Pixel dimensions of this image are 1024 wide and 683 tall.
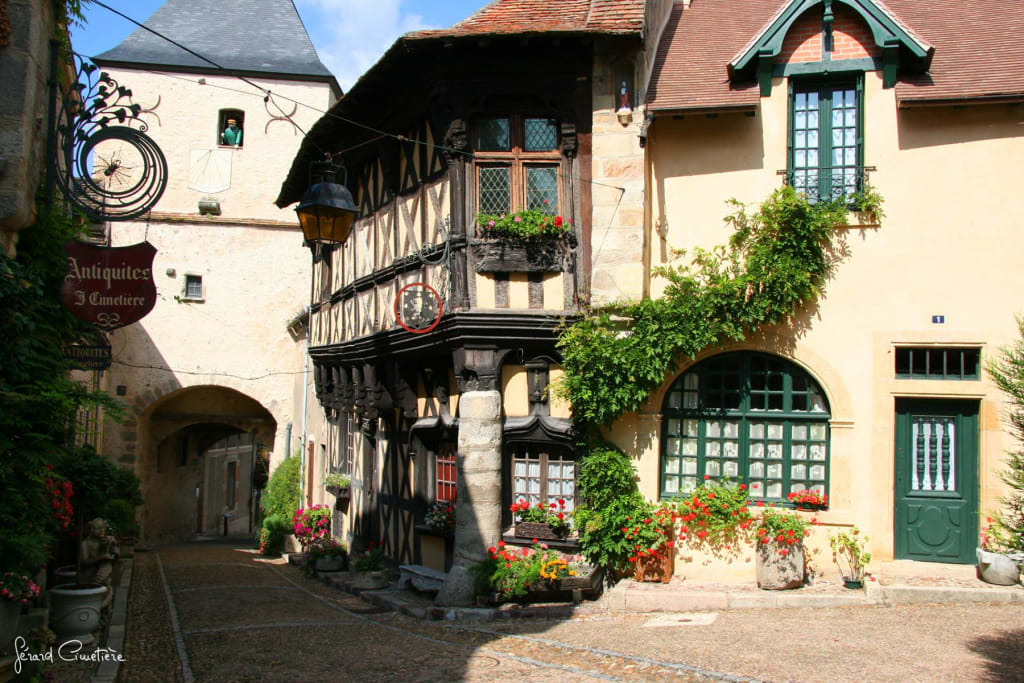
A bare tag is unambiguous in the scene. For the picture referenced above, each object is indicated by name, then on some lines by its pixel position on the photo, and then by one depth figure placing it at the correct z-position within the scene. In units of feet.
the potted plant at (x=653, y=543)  31.86
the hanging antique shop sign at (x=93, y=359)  33.61
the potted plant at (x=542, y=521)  32.71
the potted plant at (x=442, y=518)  36.14
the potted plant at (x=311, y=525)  52.85
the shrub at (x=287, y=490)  66.13
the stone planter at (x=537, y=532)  32.63
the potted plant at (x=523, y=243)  32.14
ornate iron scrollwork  20.33
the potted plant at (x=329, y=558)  47.85
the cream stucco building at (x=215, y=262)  67.46
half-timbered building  32.53
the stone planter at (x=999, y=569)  28.96
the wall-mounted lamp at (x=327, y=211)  28.86
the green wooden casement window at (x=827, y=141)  32.60
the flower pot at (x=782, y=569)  30.58
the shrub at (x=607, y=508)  31.99
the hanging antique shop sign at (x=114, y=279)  20.38
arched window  32.60
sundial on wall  68.85
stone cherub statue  33.65
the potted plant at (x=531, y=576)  31.04
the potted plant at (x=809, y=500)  31.76
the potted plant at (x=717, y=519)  32.01
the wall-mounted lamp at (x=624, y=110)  32.45
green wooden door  31.22
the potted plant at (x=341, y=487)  52.40
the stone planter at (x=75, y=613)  27.27
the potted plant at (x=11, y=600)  19.62
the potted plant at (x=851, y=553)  31.09
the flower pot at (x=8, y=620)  19.66
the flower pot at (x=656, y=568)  32.19
